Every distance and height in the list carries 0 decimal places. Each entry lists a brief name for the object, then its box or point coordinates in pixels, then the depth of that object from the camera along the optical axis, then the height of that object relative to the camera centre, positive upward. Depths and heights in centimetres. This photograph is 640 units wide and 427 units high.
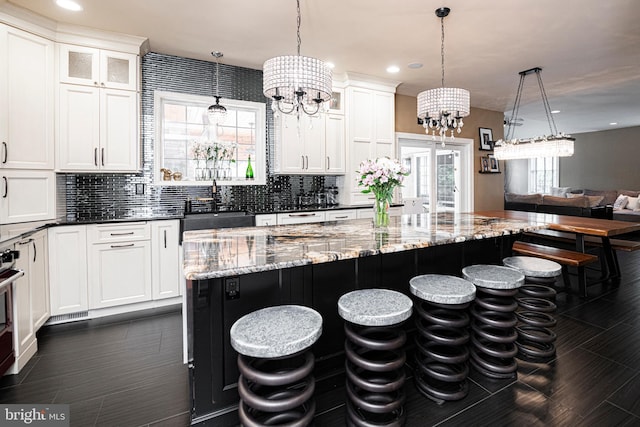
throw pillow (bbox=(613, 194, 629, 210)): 781 +10
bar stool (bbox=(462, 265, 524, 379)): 197 -72
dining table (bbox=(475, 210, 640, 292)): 326 -23
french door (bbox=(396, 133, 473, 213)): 568 +61
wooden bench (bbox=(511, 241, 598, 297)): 343 -56
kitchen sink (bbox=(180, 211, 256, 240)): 296 -16
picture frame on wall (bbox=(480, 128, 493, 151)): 632 +134
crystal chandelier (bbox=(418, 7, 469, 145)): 288 +95
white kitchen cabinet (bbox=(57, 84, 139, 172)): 306 +77
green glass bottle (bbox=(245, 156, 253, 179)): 423 +45
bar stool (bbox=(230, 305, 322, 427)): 125 -66
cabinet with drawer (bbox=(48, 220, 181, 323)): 295 -61
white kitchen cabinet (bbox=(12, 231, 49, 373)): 218 -69
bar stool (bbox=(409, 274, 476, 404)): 178 -76
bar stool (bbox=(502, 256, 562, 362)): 222 -71
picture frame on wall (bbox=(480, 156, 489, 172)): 630 +85
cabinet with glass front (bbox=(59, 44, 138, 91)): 305 +139
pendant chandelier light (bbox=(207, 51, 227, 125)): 357 +105
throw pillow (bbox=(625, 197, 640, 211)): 758 +5
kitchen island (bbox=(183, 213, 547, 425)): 155 -40
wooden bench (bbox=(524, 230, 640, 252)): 391 -47
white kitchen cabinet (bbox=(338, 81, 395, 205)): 454 +116
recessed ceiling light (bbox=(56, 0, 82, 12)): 262 +169
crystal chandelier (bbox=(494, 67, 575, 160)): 407 +80
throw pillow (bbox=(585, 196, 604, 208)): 626 +10
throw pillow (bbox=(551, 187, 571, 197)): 971 +47
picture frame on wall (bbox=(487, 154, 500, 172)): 643 +86
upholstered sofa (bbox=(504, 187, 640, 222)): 617 +4
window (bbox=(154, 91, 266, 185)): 379 +83
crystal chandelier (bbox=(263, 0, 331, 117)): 215 +88
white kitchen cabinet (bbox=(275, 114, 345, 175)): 422 +84
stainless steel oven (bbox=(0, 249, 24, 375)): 196 -65
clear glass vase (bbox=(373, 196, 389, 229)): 252 -5
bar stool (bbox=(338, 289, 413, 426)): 151 -75
